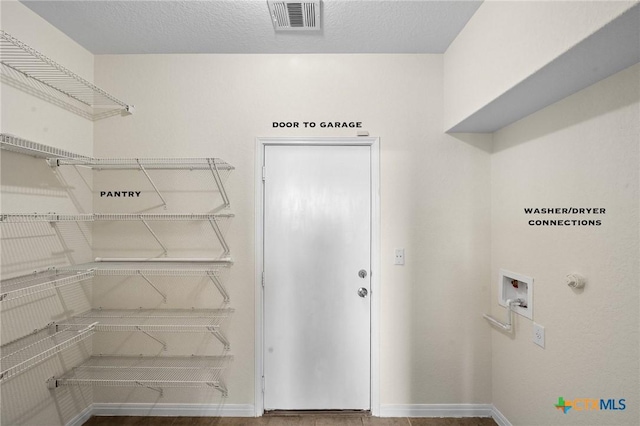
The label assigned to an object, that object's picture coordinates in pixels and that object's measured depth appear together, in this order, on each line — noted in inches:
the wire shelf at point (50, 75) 60.4
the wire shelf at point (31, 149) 54.1
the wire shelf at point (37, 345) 61.4
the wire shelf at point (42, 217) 61.1
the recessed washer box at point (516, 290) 68.3
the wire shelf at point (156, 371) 79.4
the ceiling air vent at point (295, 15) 64.1
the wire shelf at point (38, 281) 57.7
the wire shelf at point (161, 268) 76.2
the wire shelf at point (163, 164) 79.6
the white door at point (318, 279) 83.7
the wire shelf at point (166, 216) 76.7
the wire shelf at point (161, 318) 80.5
